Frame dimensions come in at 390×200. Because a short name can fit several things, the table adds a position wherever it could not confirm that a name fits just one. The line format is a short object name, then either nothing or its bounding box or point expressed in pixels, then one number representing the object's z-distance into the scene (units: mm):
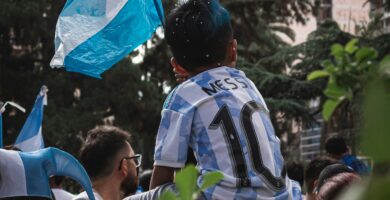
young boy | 3853
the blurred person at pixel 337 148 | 13164
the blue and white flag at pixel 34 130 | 14661
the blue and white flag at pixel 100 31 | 5948
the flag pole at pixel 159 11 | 5887
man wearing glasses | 6607
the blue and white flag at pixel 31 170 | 4144
